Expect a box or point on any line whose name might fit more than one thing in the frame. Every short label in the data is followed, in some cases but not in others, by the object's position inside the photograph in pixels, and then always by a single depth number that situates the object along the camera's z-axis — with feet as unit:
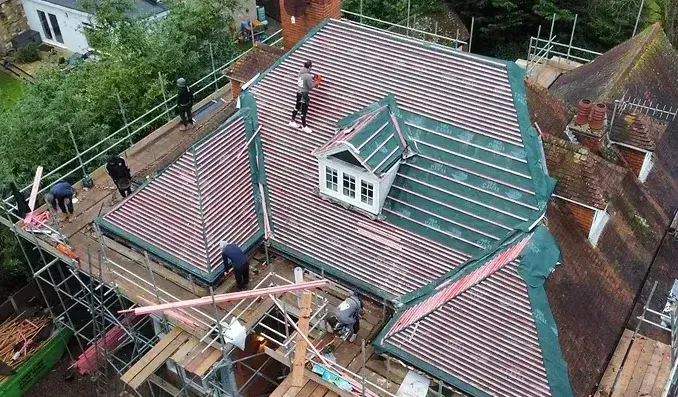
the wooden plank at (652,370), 50.03
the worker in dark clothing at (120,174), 68.08
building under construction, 49.03
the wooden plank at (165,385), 62.28
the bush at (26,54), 152.76
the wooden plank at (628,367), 50.07
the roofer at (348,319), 52.70
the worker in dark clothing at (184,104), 77.36
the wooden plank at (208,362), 52.95
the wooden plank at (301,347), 51.62
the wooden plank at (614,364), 50.16
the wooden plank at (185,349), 53.93
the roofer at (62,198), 66.95
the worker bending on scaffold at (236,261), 55.47
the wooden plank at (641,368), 50.08
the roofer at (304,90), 60.70
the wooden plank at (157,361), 51.96
